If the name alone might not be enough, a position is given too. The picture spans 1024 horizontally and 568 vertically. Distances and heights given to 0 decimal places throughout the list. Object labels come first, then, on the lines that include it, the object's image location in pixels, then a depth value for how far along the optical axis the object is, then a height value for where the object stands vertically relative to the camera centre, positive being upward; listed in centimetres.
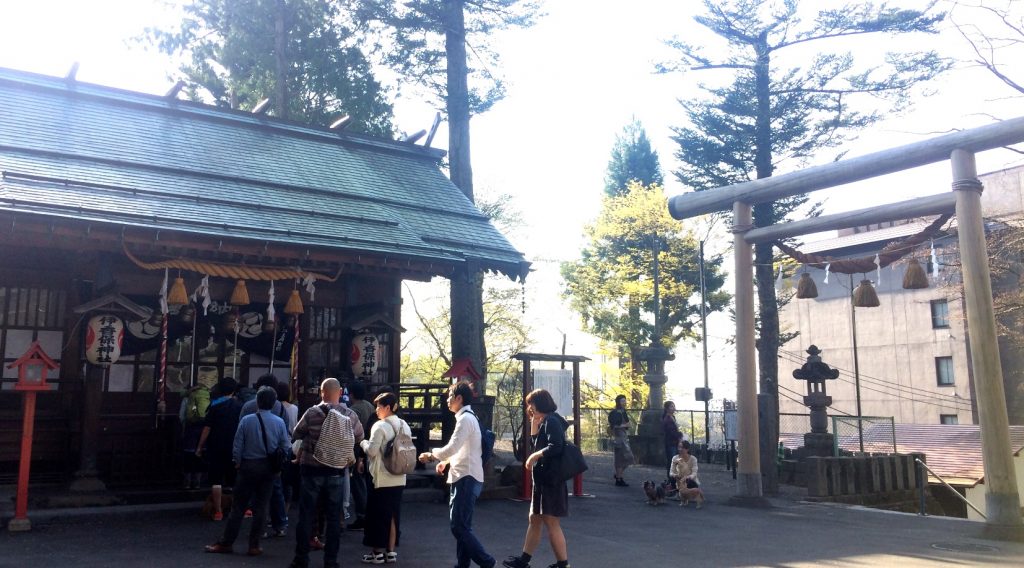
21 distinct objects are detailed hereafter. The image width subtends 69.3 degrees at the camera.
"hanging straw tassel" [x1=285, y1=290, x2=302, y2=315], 1185 +148
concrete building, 3381 +275
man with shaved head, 707 -86
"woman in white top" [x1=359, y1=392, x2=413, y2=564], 724 -94
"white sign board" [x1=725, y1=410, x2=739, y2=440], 1745 -69
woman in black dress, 693 -85
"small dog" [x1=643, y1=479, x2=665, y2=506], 1281 -164
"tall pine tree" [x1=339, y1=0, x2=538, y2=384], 1919 +906
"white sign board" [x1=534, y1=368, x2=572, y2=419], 1298 +23
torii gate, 970 +239
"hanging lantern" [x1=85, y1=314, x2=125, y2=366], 1034 +81
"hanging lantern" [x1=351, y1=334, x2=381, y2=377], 1298 +75
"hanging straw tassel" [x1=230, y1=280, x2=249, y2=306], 1158 +161
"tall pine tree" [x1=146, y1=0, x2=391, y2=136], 2195 +1007
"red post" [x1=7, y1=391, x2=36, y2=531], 869 -86
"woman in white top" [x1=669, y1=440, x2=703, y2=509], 1280 -135
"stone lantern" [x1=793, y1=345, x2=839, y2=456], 1766 -16
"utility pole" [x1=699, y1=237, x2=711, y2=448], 3003 +310
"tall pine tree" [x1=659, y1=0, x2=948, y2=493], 2294 +914
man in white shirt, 681 -73
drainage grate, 882 -182
